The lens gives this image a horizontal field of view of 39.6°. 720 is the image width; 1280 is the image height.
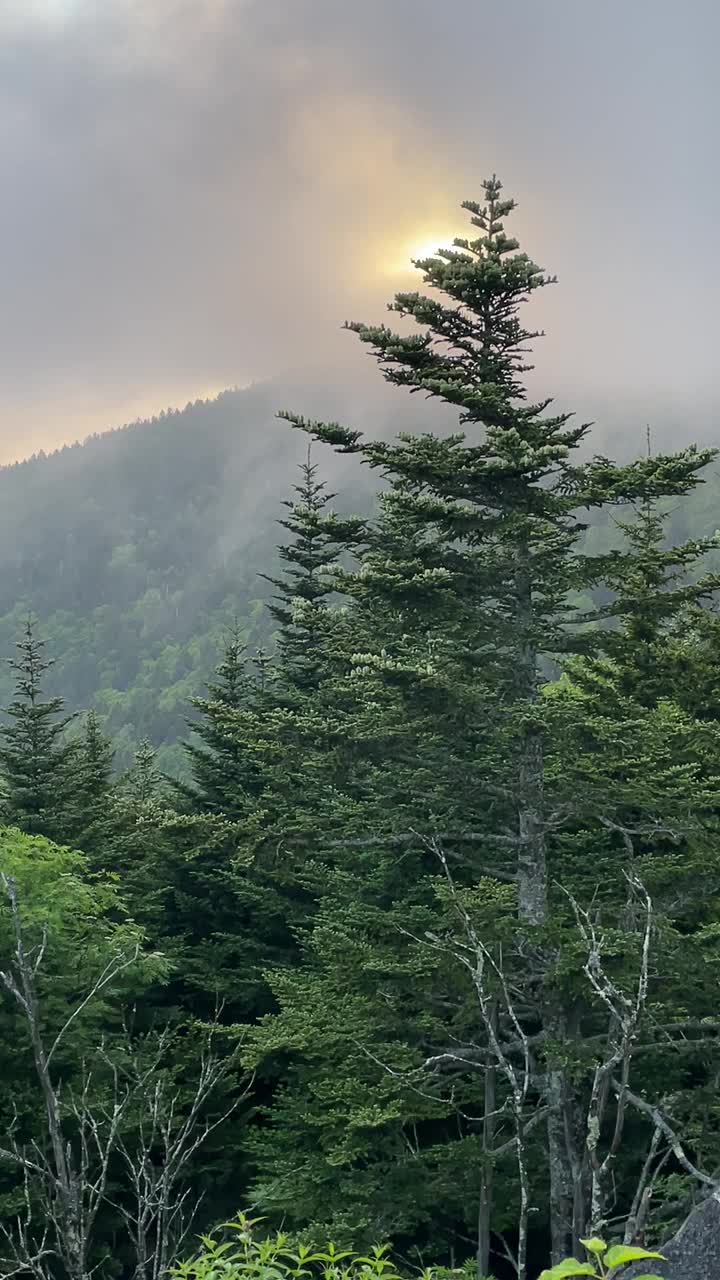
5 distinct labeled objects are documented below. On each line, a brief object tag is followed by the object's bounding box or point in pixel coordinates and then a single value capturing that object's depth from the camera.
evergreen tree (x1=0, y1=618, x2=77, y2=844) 26.39
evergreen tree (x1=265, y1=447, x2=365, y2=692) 27.56
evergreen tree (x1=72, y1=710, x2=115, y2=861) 26.80
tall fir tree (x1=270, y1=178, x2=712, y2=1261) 14.85
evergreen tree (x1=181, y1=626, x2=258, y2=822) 27.42
